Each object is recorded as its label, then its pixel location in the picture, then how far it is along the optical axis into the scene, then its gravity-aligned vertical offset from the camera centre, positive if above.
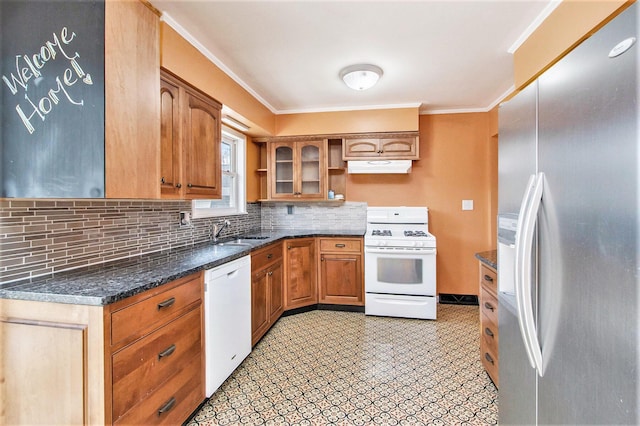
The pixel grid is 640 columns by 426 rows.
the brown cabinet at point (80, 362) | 1.15 -0.62
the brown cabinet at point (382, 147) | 3.45 +0.78
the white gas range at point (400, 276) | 3.09 -0.70
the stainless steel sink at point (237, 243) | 2.57 -0.29
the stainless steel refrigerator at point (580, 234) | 0.66 -0.07
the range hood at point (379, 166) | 3.51 +0.56
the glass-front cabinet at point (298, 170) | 3.66 +0.54
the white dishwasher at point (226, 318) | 1.81 -0.73
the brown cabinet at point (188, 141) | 1.83 +0.51
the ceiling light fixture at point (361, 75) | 2.42 +1.16
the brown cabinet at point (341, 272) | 3.36 -0.70
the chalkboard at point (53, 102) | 1.36 +0.53
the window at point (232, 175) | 3.23 +0.44
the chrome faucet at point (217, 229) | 2.87 -0.16
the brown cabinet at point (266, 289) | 2.48 -0.73
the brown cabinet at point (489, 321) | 1.88 -0.75
